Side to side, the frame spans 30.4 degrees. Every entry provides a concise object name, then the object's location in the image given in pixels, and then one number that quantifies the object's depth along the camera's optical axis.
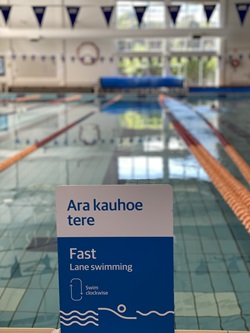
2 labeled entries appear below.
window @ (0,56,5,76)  20.21
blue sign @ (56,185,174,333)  1.23
